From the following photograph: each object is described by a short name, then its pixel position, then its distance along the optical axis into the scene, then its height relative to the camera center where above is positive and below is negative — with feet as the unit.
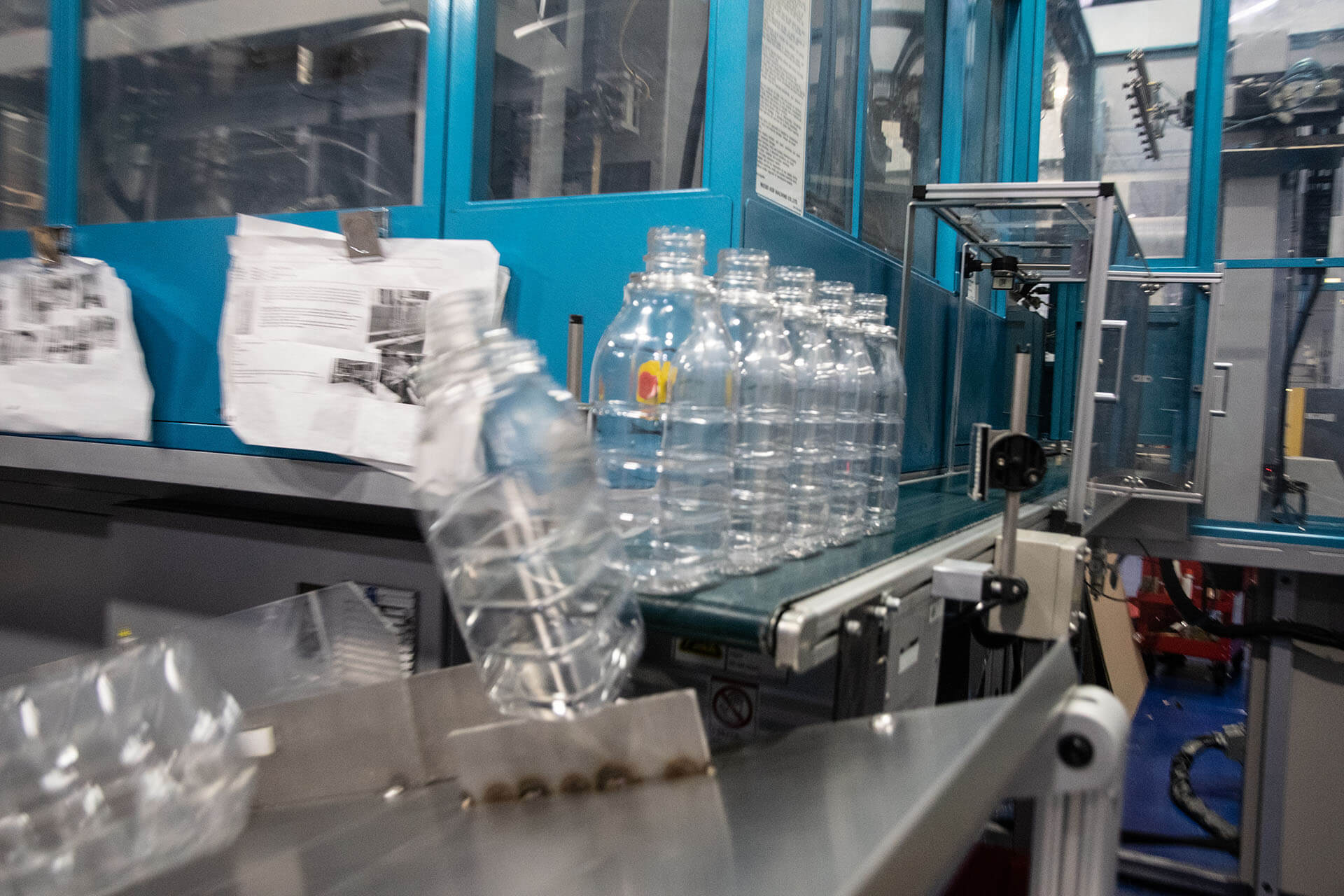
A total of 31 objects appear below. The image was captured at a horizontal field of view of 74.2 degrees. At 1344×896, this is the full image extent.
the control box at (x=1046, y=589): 3.69 -0.73
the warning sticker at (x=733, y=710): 3.62 -1.28
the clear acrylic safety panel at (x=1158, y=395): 7.57 +0.26
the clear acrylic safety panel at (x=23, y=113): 6.07 +1.75
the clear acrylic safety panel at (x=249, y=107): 4.99 +1.66
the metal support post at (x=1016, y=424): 3.39 -0.03
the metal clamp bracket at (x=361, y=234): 4.55 +0.76
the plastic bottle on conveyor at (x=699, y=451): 3.03 -0.18
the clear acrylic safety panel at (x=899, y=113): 6.67 +2.49
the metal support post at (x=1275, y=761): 8.80 -3.30
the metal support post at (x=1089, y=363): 5.15 +0.33
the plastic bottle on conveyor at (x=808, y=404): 3.65 +0.01
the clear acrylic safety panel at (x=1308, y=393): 9.50 +0.42
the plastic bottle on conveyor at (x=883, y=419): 4.38 -0.05
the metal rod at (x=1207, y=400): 8.16 +0.24
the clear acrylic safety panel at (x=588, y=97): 4.50 +1.57
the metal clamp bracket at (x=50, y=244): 5.73 +0.81
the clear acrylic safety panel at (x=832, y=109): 5.31 +1.90
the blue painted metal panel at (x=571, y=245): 4.16 +0.73
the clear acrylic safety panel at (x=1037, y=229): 6.13 +1.56
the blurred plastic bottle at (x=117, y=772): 2.54 -1.25
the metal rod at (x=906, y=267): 6.17 +0.99
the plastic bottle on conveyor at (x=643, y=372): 3.05 +0.09
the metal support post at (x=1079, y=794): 2.46 -1.07
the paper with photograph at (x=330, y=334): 4.45 +0.24
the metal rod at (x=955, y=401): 7.88 +0.11
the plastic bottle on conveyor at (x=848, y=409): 3.97 +0.00
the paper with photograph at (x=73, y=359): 5.43 +0.05
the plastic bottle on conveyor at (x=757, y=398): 3.35 +0.02
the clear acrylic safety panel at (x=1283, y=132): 9.86 +3.40
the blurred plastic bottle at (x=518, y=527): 2.40 -0.38
